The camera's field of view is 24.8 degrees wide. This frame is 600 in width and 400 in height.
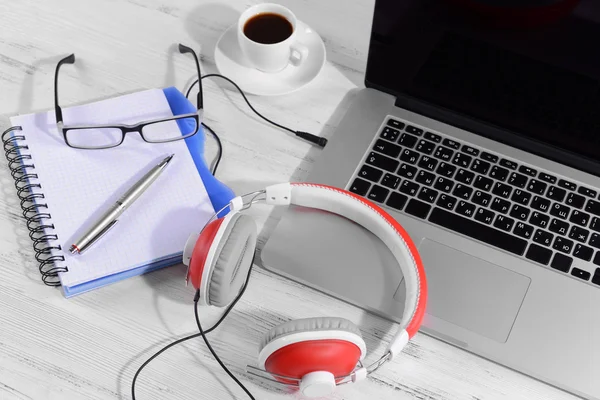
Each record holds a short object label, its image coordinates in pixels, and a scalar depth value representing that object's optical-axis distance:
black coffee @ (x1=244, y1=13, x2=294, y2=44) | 1.38
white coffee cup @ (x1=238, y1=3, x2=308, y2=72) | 1.36
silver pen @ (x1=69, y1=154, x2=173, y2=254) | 1.25
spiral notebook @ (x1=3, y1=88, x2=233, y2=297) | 1.26
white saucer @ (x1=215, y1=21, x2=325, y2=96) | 1.38
